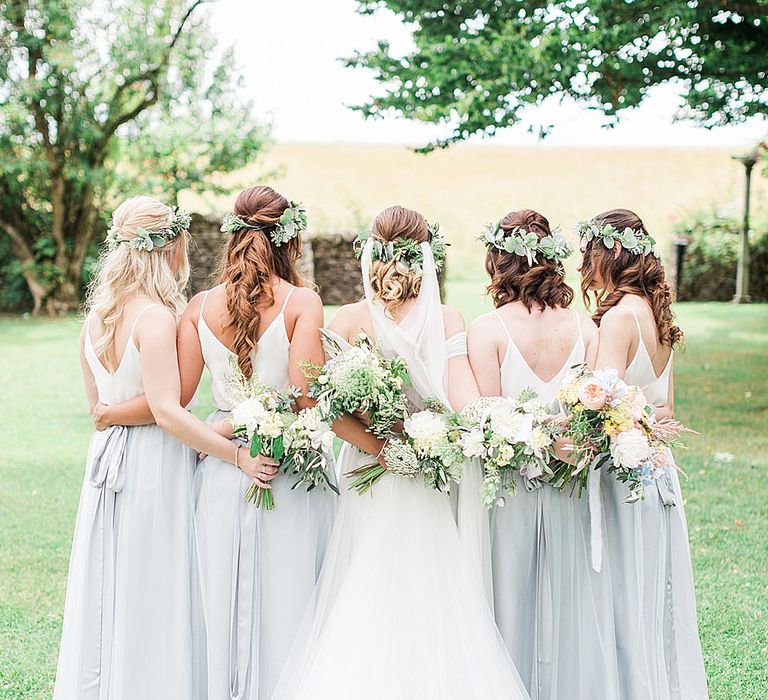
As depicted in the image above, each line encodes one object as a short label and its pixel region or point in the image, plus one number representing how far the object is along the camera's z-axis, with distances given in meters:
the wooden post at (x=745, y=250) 19.61
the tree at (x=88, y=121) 20.39
